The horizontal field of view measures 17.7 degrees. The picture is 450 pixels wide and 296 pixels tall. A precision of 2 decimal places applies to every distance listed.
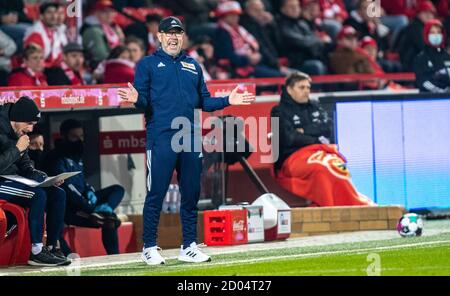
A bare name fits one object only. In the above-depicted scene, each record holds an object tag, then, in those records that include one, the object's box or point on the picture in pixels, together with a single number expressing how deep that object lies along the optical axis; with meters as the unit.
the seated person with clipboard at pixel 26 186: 12.52
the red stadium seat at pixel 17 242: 12.75
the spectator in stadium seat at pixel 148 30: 20.23
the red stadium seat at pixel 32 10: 19.61
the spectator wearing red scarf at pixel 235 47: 21.23
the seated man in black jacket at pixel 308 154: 16.72
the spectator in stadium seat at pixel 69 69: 17.18
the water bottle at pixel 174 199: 16.00
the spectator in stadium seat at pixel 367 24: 24.44
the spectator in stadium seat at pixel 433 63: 18.78
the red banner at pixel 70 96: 14.48
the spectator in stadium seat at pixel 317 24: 23.30
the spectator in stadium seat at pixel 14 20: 18.48
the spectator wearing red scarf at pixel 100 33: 19.36
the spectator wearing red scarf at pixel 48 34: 18.23
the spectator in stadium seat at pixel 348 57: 22.17
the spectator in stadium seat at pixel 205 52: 20.12
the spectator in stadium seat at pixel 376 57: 23.06
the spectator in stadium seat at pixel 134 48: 18.67
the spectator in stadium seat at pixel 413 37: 23.58
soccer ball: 14.66
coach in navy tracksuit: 12.23
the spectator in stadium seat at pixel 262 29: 21.94
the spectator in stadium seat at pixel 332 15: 24.28
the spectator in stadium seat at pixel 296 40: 22.55
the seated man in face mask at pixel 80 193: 14.85
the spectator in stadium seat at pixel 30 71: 16.58
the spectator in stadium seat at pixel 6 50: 17.86
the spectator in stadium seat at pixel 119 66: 18.00
